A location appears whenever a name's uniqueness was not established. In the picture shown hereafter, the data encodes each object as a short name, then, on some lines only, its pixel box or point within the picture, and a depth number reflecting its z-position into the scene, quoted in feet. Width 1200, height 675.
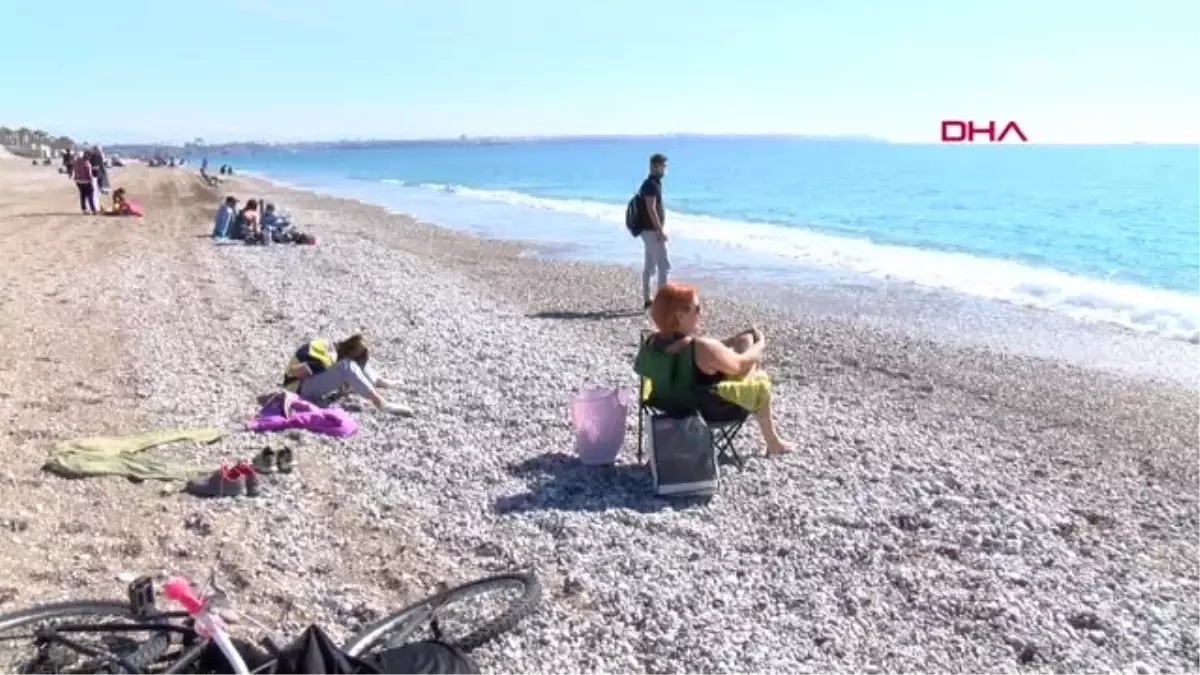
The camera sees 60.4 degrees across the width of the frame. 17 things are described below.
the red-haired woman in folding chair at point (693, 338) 20.79
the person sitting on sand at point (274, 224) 72.49
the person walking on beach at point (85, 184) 91.15
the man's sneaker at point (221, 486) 19.86
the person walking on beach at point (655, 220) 40.56
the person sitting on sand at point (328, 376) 26.68
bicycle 11.53
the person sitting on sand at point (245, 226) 70.79
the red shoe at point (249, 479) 20.03
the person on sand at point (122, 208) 91.04
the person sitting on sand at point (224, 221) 72.38
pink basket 21.97
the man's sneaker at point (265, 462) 21.26
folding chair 20.90
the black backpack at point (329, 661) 11.19
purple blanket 24.64
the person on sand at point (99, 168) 101.58
